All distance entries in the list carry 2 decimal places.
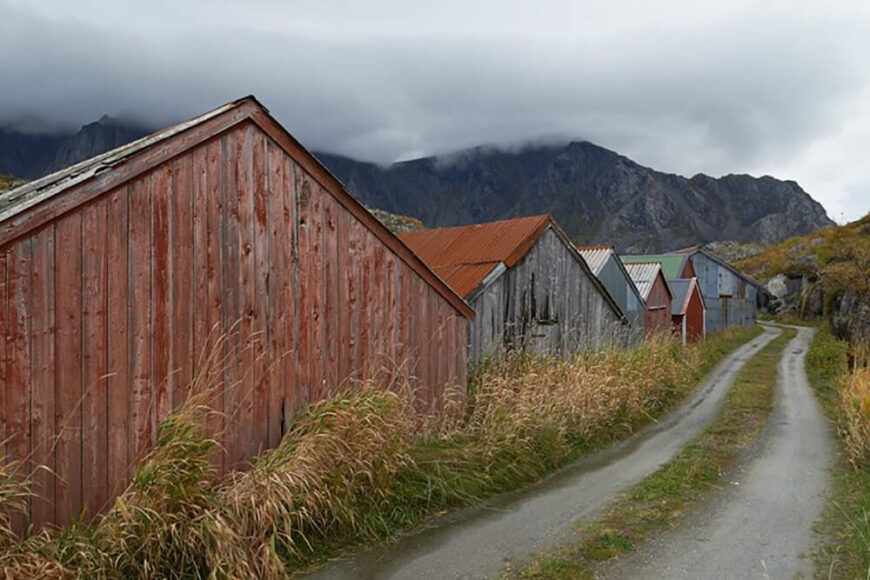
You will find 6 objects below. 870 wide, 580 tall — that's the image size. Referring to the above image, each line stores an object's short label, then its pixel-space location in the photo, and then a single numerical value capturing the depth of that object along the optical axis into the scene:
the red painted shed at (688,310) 27.73
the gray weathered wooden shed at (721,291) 37.41
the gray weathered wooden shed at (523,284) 11.56
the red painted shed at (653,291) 22.95
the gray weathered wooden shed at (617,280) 18.12
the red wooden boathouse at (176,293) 4.45
